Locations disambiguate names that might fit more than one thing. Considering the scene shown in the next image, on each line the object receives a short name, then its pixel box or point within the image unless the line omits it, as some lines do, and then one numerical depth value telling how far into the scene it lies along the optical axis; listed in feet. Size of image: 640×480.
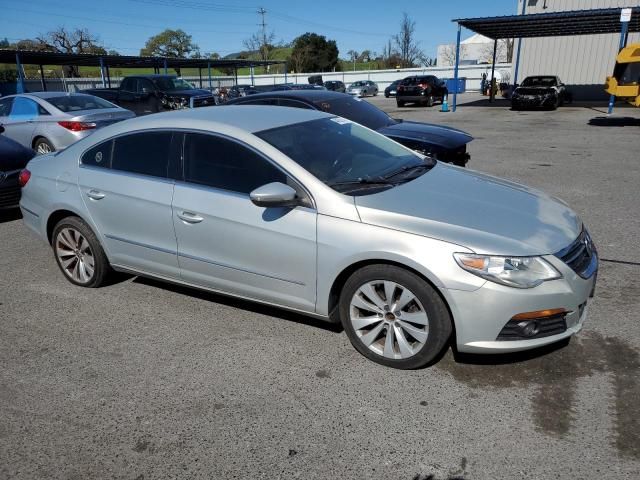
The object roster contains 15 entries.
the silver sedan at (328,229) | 9.49
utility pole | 268.09
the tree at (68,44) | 224.33
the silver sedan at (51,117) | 31.01
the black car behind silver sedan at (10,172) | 22.82
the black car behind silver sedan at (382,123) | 21.97
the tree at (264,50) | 269.03
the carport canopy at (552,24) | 68.74
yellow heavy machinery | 51.52
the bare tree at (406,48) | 238.07
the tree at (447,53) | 266.14
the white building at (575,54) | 97.45
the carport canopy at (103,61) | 82.94
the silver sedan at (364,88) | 142.10
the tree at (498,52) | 241.10
